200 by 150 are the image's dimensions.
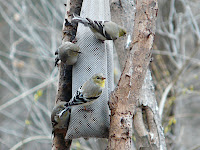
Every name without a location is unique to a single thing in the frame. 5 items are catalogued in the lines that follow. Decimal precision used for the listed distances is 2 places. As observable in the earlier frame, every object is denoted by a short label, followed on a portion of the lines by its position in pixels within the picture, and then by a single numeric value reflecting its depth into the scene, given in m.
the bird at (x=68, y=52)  7.64
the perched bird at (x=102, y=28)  7.65
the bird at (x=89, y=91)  6.96
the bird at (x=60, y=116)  7.53
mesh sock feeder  7.54
